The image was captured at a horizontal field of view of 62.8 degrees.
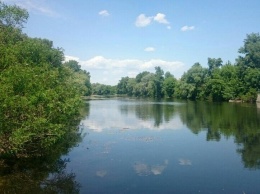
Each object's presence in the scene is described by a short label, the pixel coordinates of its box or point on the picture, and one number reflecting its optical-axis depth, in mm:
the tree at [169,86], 107524
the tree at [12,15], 20395
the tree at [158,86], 114447
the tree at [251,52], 65641
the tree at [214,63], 85115
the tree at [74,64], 92012
